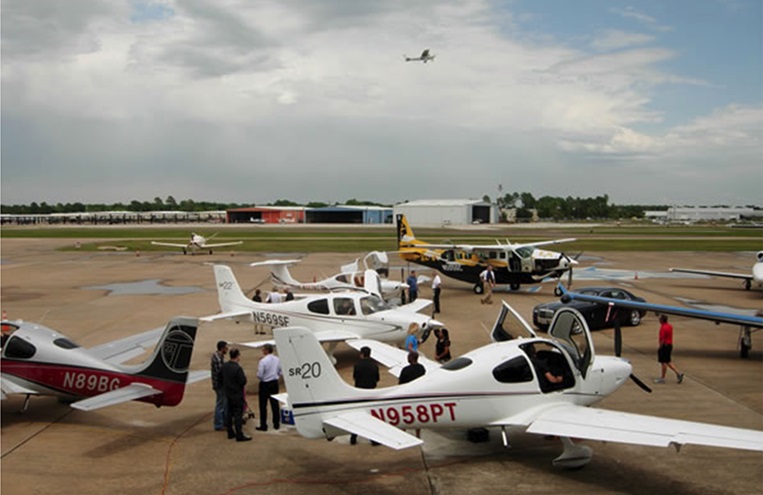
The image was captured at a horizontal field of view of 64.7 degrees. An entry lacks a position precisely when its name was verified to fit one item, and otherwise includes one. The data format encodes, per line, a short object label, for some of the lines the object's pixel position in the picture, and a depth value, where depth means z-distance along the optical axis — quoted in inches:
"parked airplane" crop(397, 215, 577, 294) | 1092.5
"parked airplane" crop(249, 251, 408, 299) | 924.0
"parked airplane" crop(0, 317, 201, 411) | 406.0
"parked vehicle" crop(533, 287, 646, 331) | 752.3
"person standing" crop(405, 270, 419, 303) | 941.8
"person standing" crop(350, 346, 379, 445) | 384.5
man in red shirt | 517.7
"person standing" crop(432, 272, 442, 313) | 888.9
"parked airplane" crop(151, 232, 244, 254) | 2107.8
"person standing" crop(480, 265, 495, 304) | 992.2
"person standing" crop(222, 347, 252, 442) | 382.9
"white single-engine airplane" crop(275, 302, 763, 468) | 302.8
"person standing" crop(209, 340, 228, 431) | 405.6
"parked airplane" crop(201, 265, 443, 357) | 567.5
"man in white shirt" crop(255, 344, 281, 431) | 402.0
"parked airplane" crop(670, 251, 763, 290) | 1018.5
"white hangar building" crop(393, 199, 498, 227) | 5713.6
